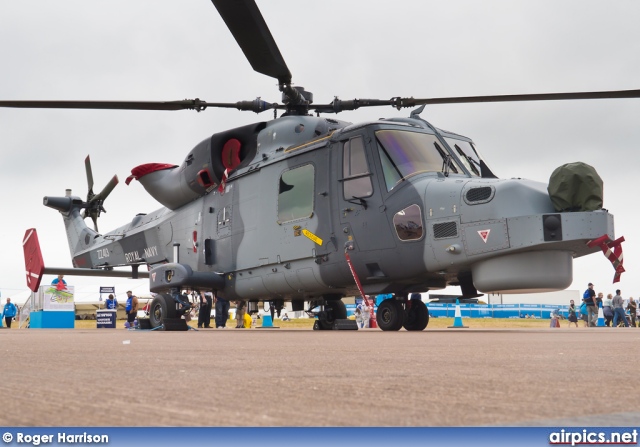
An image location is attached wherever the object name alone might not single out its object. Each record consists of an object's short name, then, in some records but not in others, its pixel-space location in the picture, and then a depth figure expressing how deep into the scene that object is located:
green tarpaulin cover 9.36
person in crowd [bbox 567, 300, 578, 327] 30.17
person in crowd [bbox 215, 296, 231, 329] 18.69
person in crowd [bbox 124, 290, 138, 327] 23.34
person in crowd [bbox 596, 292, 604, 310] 27.50
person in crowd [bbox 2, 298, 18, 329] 28.98
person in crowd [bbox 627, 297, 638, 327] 28.27
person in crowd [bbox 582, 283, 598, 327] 24.23
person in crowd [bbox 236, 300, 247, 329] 20.94
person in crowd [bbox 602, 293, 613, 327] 26.02
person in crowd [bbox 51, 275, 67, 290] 27.08
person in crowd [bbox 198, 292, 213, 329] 19.23
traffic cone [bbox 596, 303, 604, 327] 27.18
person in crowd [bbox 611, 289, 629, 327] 24.44
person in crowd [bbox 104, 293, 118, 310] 26.81
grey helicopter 9.54
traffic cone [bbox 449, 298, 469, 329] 21.91
